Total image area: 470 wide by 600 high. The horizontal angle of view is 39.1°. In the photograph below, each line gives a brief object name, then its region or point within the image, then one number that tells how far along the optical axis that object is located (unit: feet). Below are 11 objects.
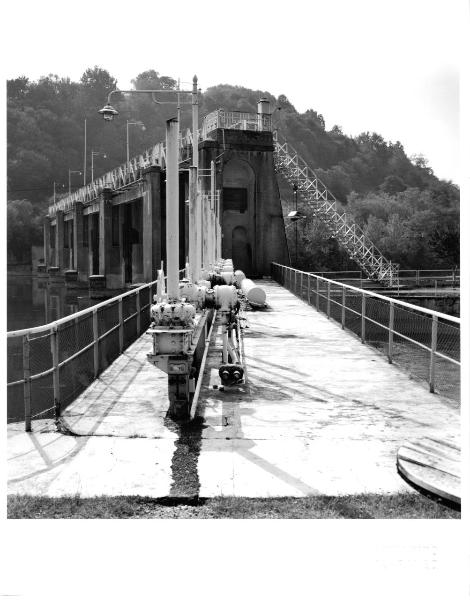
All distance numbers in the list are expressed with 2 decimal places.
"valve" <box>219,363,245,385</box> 26.71
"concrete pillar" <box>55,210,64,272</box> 198.07
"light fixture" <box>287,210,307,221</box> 93.25
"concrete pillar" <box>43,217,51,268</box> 218.38
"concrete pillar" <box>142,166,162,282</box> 110.52
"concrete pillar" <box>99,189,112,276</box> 137.59
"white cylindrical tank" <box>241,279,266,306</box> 60.70
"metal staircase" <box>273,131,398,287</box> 118.11
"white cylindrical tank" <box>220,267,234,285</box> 53.83
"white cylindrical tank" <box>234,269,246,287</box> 65.51
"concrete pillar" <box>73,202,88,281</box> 169.99
